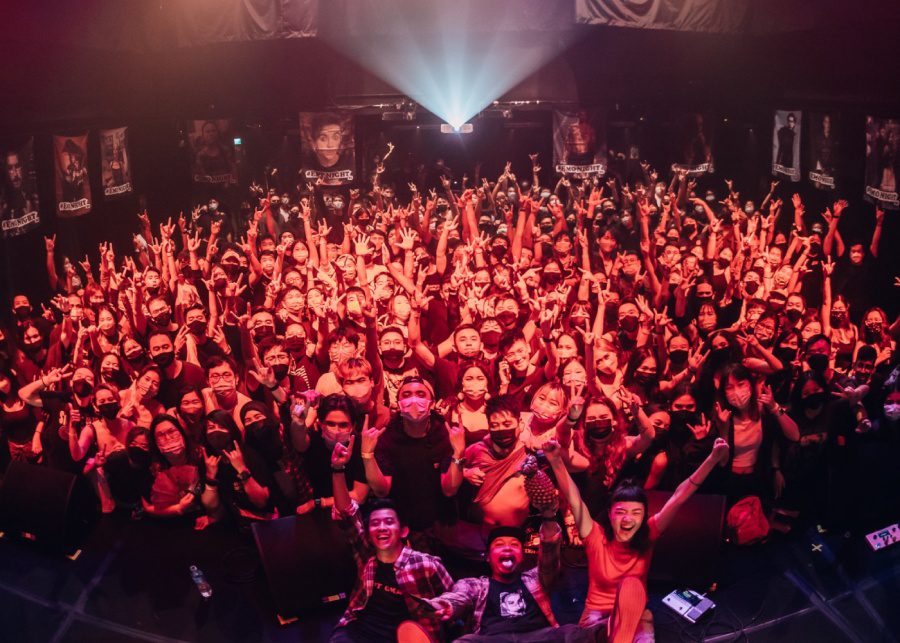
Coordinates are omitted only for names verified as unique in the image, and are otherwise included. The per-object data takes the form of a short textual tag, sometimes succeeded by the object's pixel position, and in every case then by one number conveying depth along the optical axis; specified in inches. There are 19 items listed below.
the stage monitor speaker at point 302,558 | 159.9
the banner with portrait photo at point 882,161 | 290.4
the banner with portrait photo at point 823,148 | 352.5
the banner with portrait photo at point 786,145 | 382.3
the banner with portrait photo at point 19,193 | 285.4
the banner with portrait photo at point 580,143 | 430.6
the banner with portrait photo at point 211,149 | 426.3
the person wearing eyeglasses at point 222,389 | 185.5
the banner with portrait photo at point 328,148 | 428.5
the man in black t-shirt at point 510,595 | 146.2
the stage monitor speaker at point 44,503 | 183.9
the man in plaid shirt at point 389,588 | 146.1
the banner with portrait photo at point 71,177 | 331.0
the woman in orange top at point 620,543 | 143.9
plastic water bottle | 168.9
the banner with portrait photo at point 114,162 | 368.5
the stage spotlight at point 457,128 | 439.8
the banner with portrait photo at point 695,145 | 430.6
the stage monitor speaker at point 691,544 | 163.6
